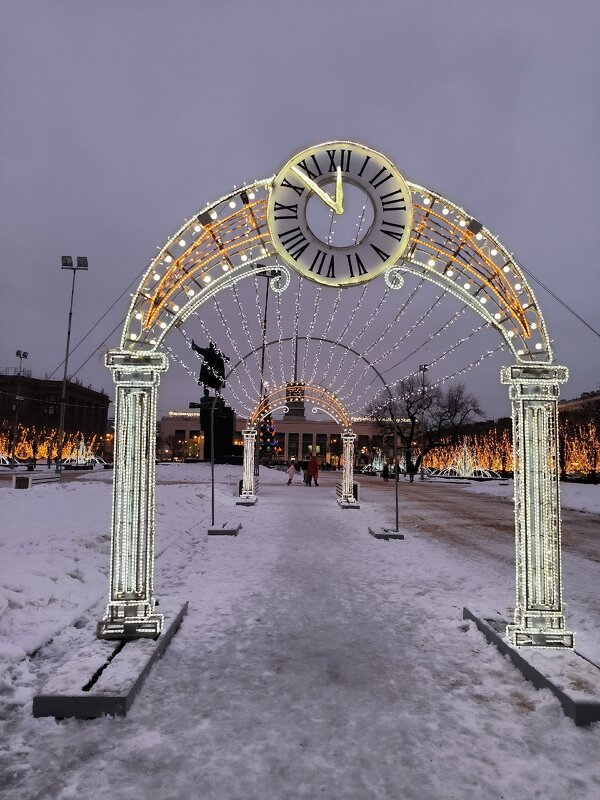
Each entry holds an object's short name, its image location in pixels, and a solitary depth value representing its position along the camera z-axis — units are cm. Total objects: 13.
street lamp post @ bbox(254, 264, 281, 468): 3052
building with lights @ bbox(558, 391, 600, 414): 8859
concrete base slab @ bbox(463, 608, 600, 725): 385
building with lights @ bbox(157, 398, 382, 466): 12056
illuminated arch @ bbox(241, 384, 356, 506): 2089
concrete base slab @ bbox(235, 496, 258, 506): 2002
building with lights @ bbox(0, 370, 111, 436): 7918
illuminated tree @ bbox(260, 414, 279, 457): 3481
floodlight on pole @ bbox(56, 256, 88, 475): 2948
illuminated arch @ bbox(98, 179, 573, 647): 532
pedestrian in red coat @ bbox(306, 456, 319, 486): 3309
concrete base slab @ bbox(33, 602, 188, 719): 383
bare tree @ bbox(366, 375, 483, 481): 5584
